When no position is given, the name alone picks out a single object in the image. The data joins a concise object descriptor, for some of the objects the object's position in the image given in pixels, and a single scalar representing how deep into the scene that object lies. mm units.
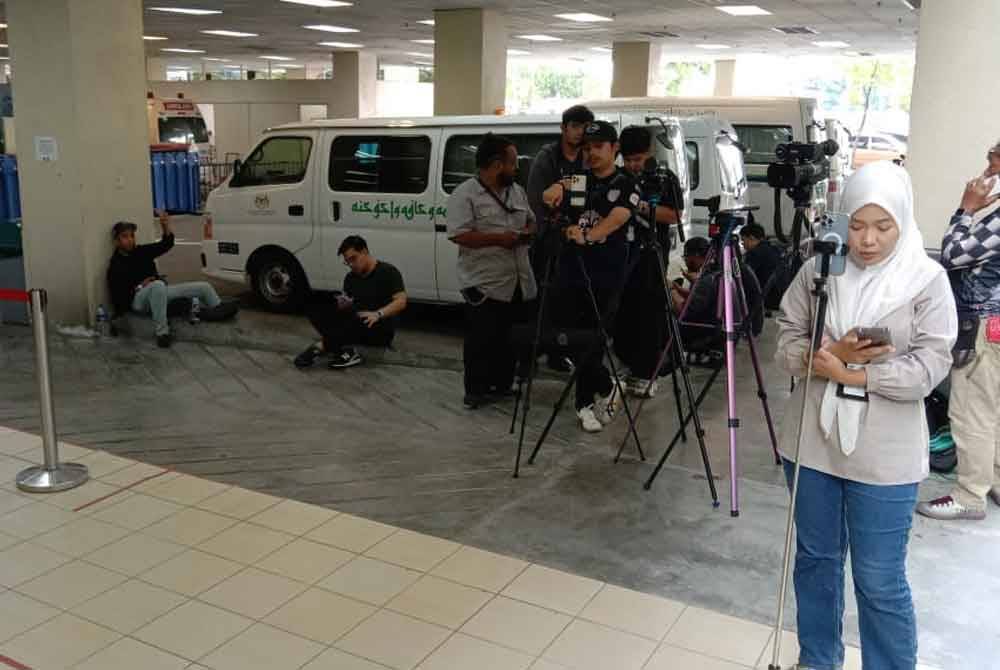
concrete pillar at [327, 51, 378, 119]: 23781
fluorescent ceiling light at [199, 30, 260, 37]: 19078
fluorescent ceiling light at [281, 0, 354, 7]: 13873
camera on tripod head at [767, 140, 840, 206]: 4500
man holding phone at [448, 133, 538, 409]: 5801
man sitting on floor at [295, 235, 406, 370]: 7059
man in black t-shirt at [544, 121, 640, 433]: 4938
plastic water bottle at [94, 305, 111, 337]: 8141
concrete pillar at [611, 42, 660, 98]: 19594
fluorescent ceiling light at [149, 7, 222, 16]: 14969
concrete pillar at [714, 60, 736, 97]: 24359
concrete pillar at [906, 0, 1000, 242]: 5094
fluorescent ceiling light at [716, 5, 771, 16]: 13970
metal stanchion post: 4754
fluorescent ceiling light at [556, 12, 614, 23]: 15102
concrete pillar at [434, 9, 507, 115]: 14555
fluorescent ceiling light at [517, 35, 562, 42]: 18797
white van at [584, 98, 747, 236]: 8156
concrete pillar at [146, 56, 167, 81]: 27703
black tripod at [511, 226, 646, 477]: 4902
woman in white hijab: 2650
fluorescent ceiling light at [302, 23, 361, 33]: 17433
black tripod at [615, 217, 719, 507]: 4582
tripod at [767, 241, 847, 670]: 2654
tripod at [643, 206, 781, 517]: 4328
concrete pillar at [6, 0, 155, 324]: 7707
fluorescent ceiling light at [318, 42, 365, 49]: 21406
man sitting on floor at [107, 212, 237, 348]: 7914
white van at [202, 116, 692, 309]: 7539
